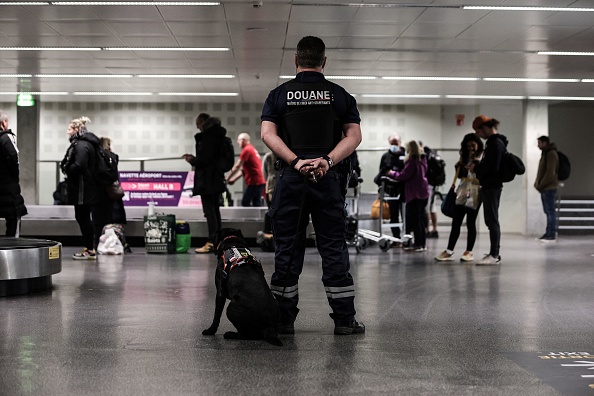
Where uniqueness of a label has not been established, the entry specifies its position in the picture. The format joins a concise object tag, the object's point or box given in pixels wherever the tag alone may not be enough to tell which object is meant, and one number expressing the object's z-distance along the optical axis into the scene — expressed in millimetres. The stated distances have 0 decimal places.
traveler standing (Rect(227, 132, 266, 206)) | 12930
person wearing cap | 8875
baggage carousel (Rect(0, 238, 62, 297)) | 6250
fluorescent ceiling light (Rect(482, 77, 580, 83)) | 15453
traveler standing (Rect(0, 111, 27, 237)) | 8062
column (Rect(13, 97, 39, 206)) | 18641
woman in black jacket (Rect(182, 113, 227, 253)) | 10555
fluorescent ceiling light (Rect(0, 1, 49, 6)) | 9672
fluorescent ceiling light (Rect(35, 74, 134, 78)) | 15609
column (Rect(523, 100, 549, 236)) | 18609
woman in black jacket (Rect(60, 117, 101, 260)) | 9461
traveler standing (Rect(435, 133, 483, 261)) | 9328
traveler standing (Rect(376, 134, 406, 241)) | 12484
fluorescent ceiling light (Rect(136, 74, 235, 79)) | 15570
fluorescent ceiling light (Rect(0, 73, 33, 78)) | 15773
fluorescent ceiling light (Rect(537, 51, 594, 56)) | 12672
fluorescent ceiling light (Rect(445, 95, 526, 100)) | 18375
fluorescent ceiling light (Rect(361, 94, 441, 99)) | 18562
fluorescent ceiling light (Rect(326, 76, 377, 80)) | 15555
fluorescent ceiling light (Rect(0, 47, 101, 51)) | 12707
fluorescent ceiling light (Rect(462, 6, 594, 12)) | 9664
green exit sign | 19000
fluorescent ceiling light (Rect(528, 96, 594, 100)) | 18391
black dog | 4145
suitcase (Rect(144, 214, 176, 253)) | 11047
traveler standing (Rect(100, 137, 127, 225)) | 11055
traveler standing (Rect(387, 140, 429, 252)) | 11188
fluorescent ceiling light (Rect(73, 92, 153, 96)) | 18531
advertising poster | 13492
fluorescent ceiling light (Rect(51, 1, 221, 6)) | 9570
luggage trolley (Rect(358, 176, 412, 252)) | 11289
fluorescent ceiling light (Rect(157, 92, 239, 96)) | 18484
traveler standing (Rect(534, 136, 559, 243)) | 15656
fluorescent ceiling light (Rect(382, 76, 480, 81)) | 15586
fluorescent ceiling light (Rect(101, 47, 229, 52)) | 12602
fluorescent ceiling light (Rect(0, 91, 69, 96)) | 18625
